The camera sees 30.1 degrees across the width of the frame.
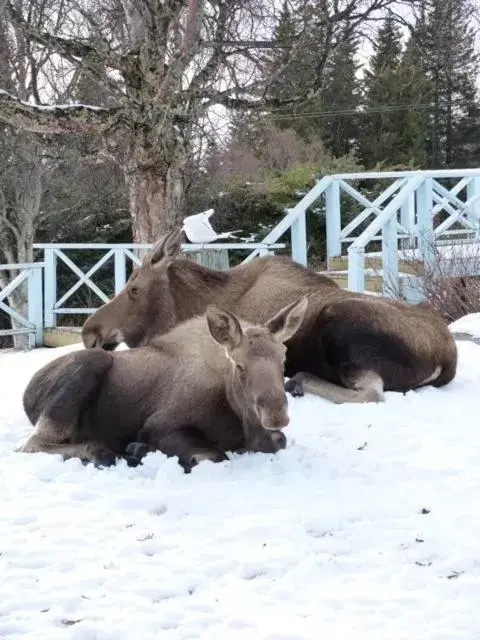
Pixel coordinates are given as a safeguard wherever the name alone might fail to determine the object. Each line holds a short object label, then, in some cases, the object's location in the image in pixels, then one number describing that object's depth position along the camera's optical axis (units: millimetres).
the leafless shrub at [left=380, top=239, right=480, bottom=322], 11695
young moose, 5090
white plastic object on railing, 12758
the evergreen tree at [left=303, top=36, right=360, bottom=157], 35625
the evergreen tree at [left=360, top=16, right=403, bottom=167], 36281
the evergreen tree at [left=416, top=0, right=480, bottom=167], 37500
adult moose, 6879
